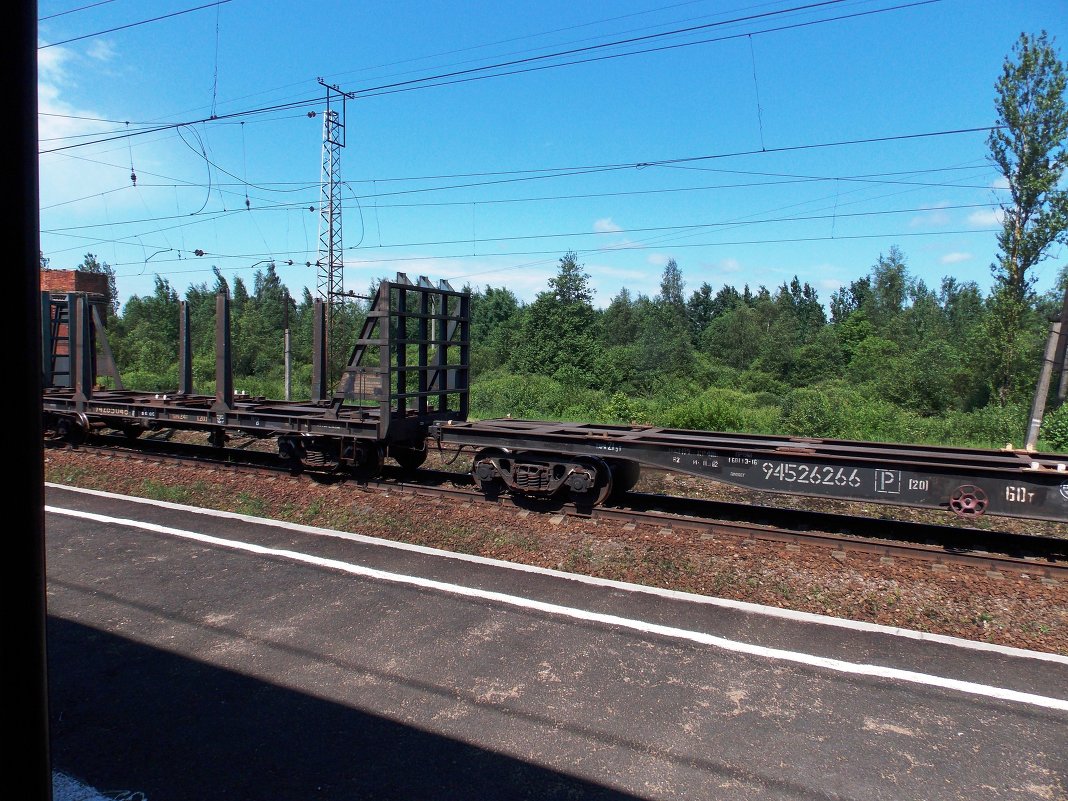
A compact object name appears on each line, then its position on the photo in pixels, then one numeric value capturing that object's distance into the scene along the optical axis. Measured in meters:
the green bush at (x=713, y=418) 17.33
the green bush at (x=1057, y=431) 15.68
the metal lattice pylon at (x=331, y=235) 28.44
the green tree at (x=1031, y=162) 26.98
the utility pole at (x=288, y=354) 23.67
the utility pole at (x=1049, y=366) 9.18
